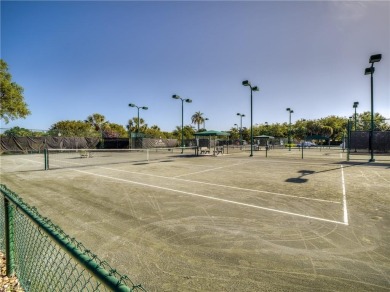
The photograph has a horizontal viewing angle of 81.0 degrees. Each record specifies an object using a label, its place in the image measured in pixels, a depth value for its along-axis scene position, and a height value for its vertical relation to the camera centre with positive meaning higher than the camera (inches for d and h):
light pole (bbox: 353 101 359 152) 1075.9 +167.4
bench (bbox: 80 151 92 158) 934.0 -56.4
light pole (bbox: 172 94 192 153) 1159.8 +202.1
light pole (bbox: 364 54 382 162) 612.0 +200.6
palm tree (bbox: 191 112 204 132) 3998.5 +380.1
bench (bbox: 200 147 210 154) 1034.4 -43.8
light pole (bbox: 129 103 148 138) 1293.1 +206.1
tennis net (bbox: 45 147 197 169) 606.1 -65.7
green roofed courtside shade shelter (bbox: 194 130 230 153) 946.7 +30.7
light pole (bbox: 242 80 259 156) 854.1 +210.6
